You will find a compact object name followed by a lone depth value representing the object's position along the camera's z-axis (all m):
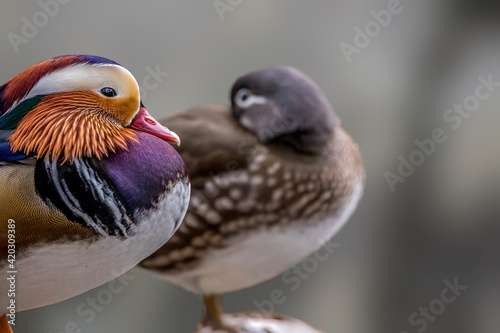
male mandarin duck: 3.86
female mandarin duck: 4.11
